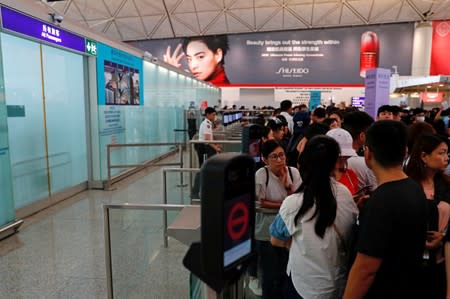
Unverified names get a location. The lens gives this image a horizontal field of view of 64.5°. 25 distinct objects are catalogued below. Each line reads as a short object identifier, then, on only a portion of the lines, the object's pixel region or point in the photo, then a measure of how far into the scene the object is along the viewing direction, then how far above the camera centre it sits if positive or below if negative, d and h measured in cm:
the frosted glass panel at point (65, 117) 552 -8
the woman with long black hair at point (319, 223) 149 -46
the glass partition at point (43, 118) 477 -10
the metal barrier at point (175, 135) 1201 -76
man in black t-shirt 127 -41
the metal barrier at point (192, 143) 453 -41
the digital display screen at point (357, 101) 1715 +63
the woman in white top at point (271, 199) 221 -57
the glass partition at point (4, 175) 402 -72
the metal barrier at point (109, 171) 609 -107
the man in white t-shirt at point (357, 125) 286 -9
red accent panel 1767 +325
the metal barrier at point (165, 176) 373 -71
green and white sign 608 +113
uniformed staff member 477 -39
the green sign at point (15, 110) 467 +2
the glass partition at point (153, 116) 749 -10
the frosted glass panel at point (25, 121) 470 -13
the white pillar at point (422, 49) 1738 +319
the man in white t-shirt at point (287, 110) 693 +7
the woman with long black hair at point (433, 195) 171 -41
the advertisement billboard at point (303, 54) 1805 +313
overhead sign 421 +110
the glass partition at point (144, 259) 287 -135
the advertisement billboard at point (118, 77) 660 +72
